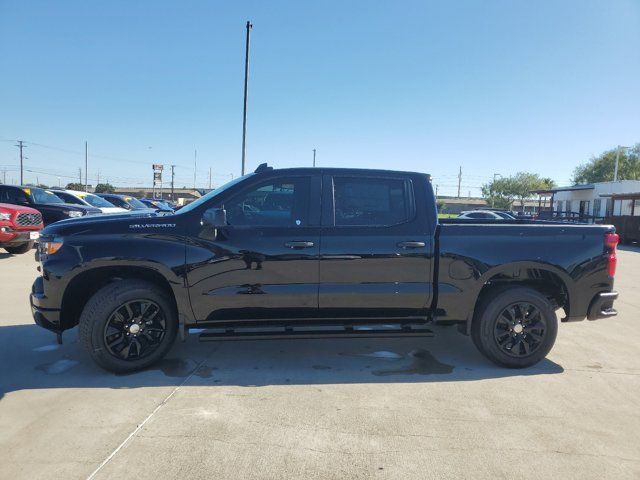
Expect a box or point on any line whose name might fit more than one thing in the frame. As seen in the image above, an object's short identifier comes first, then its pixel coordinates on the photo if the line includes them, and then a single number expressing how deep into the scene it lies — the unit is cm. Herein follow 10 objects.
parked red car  1020
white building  3083
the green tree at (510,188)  7469
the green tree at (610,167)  6612
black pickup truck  400
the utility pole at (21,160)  7019
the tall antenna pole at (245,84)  1495
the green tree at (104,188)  7960
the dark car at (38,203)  1253
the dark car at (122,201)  2053
